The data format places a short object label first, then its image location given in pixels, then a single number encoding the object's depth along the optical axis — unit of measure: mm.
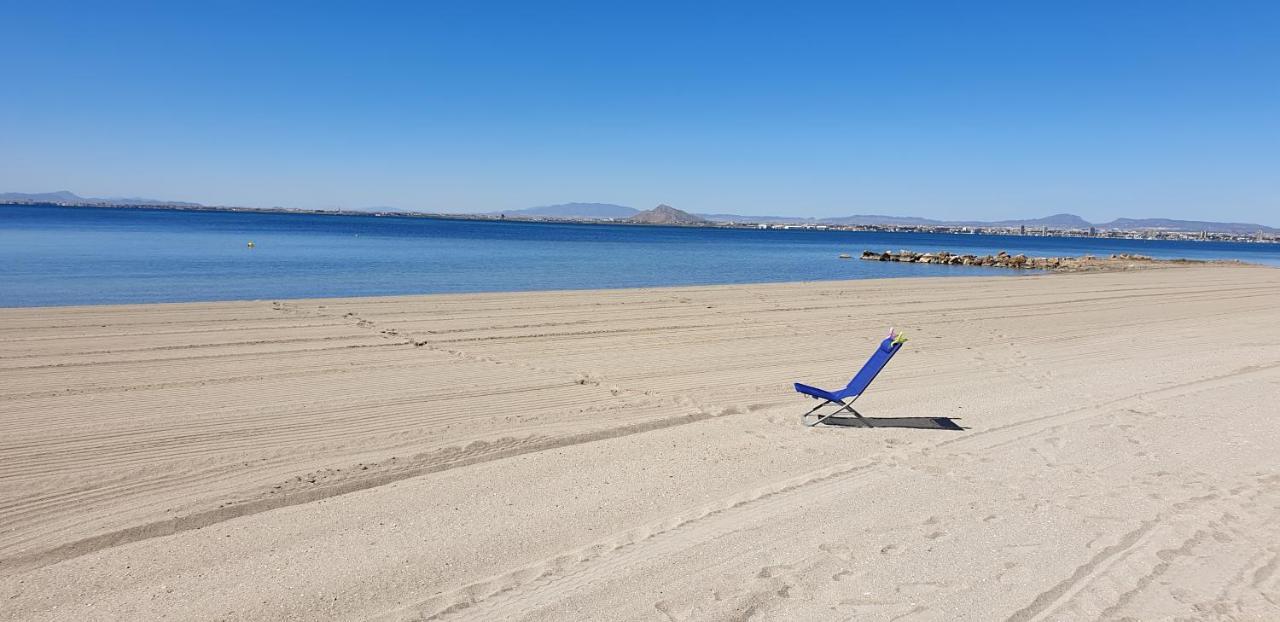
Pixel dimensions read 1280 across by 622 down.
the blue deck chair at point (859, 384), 7163
